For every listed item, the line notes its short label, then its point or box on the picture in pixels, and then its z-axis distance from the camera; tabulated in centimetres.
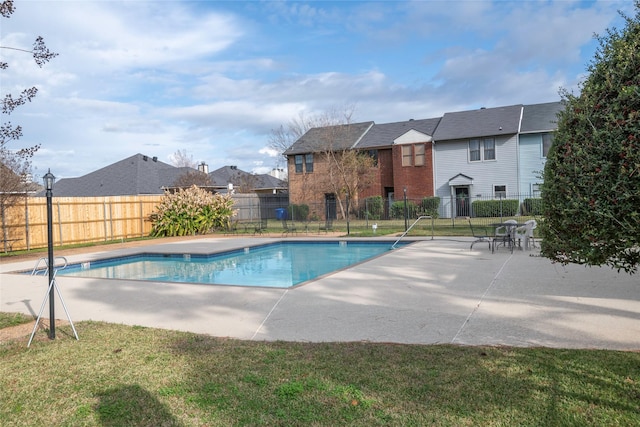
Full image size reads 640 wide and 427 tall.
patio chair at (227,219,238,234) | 2467
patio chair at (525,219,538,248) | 1322
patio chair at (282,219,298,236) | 2241
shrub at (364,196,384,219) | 3014
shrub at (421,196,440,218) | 2864
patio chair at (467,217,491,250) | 1339
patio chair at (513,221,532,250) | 1310
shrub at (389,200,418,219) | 2873
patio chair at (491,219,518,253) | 1288
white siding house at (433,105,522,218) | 2812
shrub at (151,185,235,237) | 2341
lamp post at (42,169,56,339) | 569
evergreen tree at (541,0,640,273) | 294
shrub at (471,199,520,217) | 2708
